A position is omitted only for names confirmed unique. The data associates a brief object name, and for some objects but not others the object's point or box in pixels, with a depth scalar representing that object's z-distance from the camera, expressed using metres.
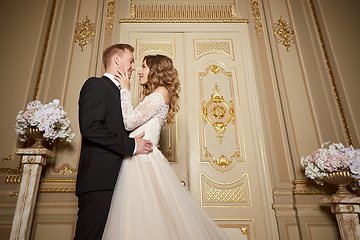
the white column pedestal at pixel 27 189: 2.42
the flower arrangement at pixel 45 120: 2.66
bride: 1.38
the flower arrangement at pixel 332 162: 2.55
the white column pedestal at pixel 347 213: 2.46
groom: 1.52
